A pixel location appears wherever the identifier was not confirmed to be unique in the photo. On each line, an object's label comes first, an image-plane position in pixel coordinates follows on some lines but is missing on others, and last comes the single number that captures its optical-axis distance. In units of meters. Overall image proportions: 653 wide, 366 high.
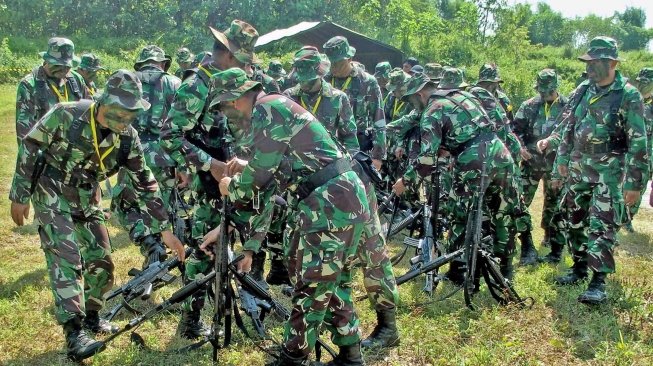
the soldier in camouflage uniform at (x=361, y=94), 6.79
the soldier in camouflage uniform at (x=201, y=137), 4.52
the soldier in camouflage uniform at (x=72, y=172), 4.03
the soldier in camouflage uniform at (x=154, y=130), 6.07
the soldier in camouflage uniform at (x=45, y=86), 6.12
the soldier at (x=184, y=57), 10.07
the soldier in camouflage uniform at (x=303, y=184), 3.52
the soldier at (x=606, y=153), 5.27
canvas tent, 21.58
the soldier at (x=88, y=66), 8.27
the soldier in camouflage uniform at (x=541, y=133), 7.68
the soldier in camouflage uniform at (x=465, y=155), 5.34
